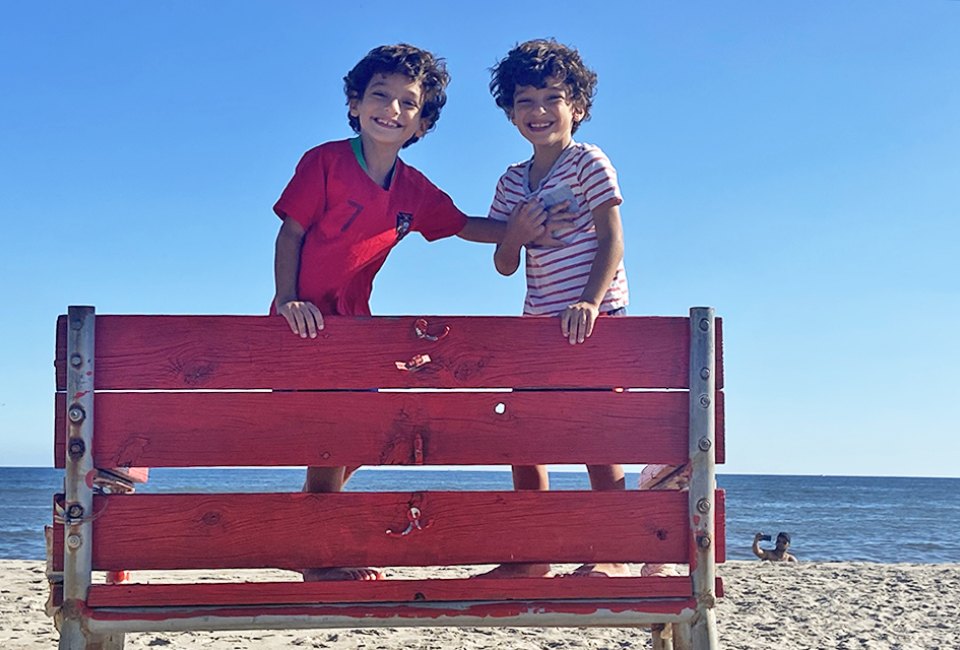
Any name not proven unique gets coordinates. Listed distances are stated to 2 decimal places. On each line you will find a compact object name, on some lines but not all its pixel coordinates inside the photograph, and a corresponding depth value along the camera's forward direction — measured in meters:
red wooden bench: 2.82
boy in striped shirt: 3.88
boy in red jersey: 3.82
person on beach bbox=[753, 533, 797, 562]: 16.71
